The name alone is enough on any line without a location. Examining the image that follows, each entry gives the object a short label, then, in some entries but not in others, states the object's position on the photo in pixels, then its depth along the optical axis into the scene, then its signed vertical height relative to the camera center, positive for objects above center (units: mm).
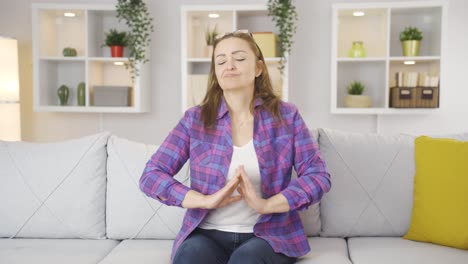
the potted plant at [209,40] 3661 +332
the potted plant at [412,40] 3523 +327
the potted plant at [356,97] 3594 -82
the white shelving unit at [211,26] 3557 +422
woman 1687 -309
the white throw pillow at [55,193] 2119 -472
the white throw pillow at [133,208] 2092 -524
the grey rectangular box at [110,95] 3688 -83
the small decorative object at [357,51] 3596 +252
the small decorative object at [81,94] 3750 -77
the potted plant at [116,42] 3729 +318
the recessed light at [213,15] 3668 +521
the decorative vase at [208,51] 3652 +250
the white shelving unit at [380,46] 3475 +292
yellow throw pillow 1928 -436
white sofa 2094 -486
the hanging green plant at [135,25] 3592 +431
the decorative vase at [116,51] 3732 +249
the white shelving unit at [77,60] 3658 +178
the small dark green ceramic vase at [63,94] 3803 -79
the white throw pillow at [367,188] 2094 -435
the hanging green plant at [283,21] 3479 +455
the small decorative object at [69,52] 3734 +239
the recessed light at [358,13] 3577 +529
